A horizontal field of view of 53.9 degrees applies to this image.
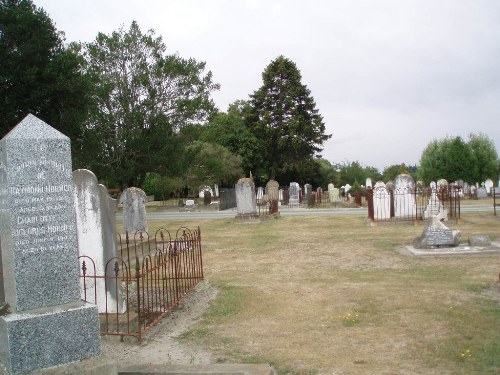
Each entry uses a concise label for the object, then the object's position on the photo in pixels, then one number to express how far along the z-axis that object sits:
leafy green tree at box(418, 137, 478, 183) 49.75
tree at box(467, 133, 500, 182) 51.91
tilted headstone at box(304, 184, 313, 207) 34.22
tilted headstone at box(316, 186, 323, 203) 36.53
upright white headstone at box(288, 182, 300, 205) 37.88
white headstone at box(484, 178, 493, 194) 42.25
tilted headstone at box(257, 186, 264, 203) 38.03
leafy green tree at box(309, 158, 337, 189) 58.22
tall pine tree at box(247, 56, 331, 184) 53.09
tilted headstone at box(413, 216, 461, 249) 13.13
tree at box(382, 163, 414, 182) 74.25
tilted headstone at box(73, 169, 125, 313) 8.00
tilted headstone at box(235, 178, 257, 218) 24.17
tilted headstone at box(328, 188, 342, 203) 36.22
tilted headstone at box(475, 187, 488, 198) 39.38
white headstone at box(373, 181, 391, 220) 21.27
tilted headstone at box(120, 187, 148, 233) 17.60
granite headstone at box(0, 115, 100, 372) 4.70
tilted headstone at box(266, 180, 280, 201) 34.90
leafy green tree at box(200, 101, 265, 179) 54.34
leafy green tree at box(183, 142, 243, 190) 42.24
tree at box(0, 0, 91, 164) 21.56
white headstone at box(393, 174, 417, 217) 21.36
